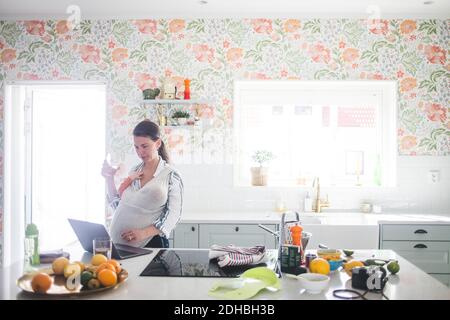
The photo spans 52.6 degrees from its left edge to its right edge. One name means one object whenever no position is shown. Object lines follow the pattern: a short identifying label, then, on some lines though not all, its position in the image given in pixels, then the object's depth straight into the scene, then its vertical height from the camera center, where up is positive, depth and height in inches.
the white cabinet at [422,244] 152.9 -26.7
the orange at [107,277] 67.7 -16.9
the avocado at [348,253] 90.4 -17.6
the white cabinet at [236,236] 153.2 -24.1
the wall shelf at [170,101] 170.1 +23.7
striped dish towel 84.1 -17.1
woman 101.9 -8.8
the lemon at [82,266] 71.8 -16.1
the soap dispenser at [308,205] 174.9 -15.6
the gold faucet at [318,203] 173.9 -14.8
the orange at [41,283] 66.0 -17.3
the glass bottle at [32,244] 81.8 -14.5
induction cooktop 78.4 -18.7
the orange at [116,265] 72.2 -16.0
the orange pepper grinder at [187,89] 172.3 +28.5
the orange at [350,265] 78.1 -17.4
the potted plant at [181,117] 173.0 +18.1
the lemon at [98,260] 75.0 -15.8
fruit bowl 65.9 -18.5
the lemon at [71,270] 69.6 -16.2
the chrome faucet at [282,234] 82.6 -12.8
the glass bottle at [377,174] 180.1 -3.8
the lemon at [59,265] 74.9 -16.6
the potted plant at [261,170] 179.6 -2.2
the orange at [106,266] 70.1 -15.9
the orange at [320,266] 76.5 -17.2
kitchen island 66.3 -19.1
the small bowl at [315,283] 68.1 -17.8
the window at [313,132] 183.8 +13.2
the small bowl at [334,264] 80.5 -17.7
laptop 85.7 -14.4
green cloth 65.6 -18.2
